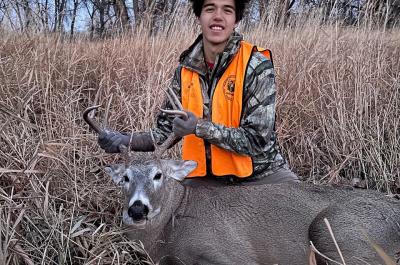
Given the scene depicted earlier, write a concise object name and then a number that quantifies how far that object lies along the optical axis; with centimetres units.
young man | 373
